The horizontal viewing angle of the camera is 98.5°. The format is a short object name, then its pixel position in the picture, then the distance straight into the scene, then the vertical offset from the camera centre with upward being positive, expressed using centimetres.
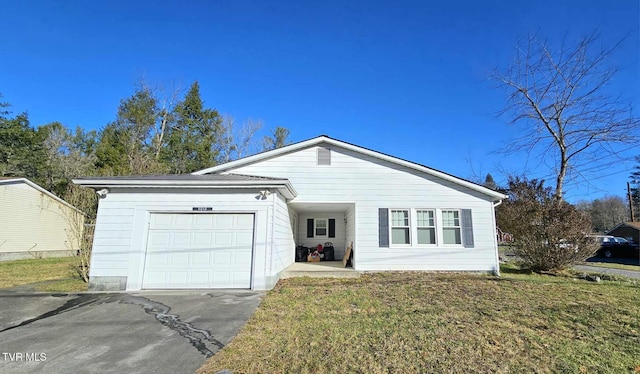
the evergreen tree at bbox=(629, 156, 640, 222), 3750 +696
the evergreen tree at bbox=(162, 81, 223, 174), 2328 +813
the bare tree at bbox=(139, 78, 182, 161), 2316 +1062
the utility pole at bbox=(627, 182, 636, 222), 2829 +400
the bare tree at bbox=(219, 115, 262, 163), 2520 +841
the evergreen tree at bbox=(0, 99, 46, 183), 2295 +660
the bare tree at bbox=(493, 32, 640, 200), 1328 +799
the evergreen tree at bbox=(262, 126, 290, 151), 2744 +922
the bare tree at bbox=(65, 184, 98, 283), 867 +39
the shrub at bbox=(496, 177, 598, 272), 962 +5
